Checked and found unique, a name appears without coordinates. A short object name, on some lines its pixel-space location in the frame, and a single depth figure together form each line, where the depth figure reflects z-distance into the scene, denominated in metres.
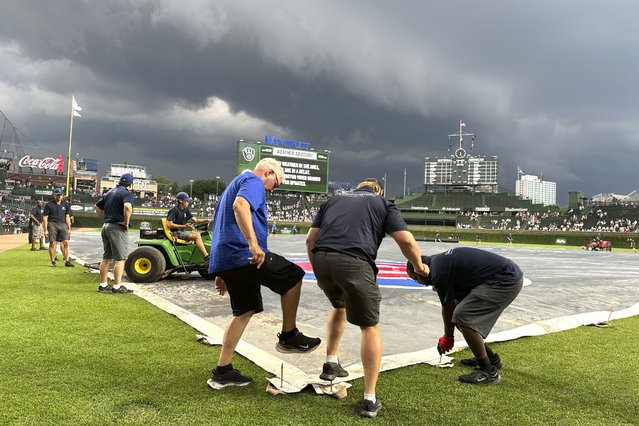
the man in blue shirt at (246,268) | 3.37
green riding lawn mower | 8.45
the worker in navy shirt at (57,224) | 10.57
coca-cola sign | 80.56
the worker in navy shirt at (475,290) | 3.74
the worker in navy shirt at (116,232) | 7.16
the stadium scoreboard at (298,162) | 55.84
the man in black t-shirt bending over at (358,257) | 3.13
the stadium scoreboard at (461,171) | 81.19
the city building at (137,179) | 116.00
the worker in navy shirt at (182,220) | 8.67
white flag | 26.44
